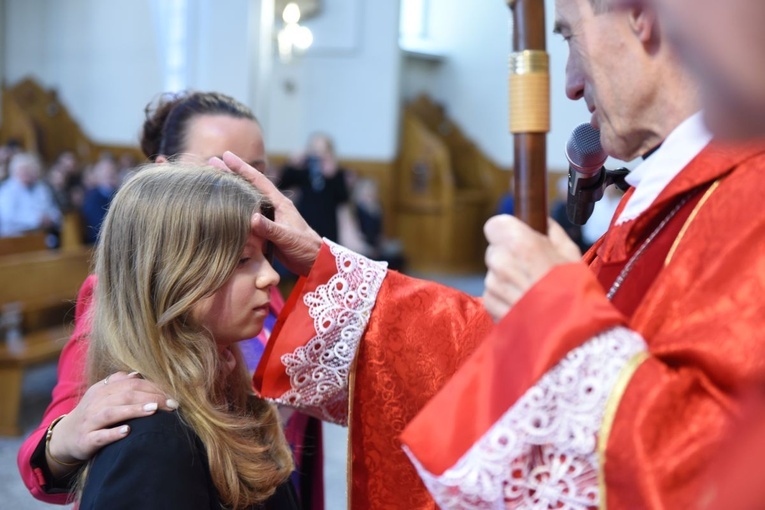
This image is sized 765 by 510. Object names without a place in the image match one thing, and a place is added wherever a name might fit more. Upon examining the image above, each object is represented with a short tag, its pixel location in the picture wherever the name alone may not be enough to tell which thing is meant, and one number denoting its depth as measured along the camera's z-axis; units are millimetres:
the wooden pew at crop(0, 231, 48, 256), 5645
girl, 1277
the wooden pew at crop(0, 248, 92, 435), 4266
